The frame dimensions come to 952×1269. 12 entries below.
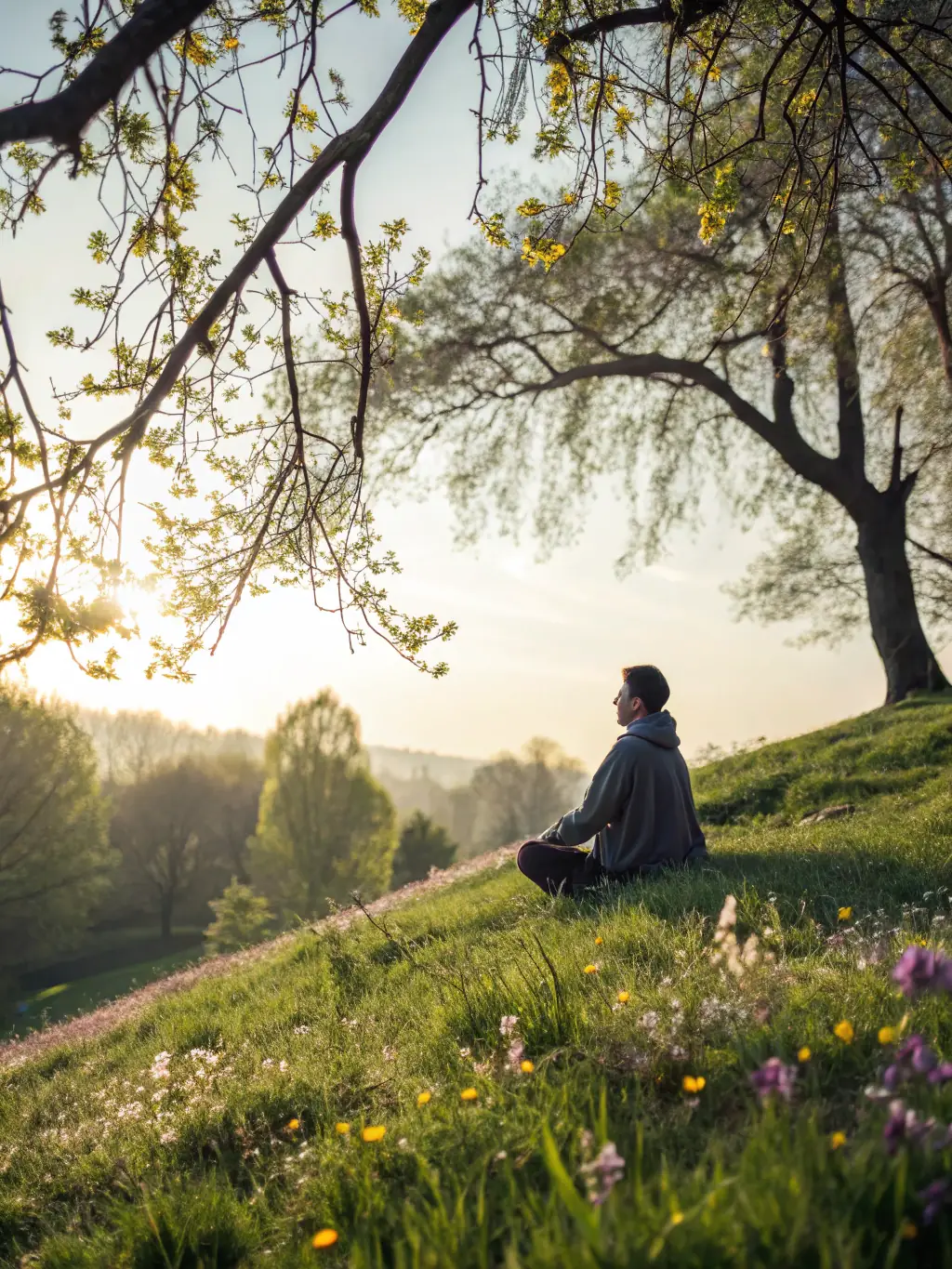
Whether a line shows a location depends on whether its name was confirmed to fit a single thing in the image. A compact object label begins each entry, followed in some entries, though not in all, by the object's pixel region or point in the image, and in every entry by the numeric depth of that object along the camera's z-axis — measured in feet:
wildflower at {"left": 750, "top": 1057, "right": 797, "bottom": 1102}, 5.57
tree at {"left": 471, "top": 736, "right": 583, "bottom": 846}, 269.85
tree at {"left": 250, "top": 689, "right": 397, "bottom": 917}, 127.95
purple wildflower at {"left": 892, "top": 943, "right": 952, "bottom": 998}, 5.75
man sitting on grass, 20.31
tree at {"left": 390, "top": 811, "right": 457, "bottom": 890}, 152.05
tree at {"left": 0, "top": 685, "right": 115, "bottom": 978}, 94.84
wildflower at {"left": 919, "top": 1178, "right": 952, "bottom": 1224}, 4.99
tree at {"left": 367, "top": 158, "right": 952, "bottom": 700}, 45.01
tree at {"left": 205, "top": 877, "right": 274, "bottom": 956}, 94.38
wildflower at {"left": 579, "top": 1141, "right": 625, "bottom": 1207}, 5.26
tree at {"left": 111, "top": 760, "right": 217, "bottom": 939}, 148.77
